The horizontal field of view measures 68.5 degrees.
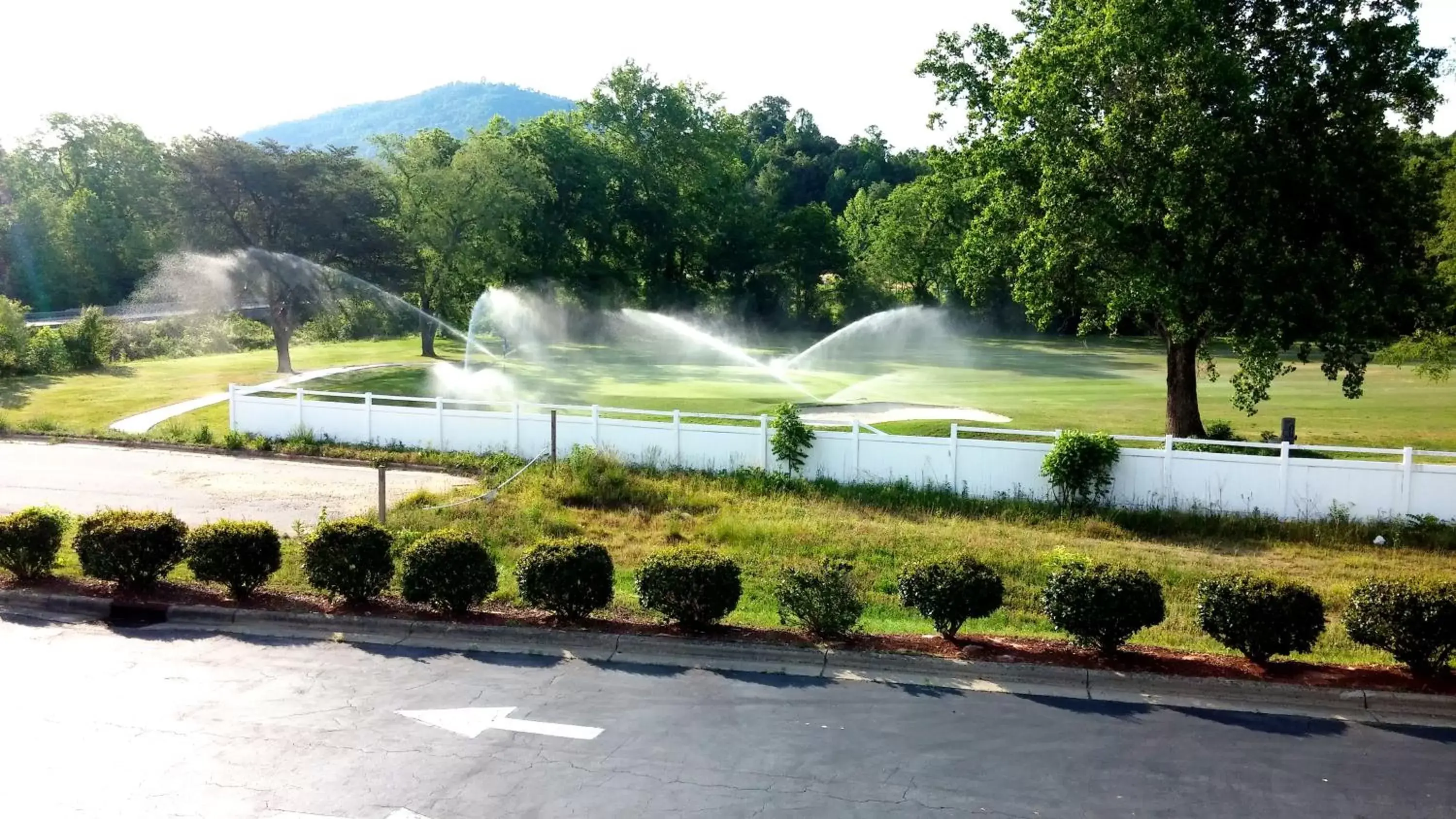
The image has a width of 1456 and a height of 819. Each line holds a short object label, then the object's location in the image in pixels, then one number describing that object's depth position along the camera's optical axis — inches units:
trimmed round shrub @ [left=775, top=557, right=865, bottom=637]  409.7
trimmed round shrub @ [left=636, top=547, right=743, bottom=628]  414.9
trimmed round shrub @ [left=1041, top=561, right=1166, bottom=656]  383.6
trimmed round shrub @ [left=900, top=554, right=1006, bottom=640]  404.5
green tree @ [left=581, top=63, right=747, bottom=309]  2522.1
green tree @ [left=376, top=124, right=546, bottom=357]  1812.3
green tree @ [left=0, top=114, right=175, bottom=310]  2608.3
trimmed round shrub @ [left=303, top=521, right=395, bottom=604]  447.8
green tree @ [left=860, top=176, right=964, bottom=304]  2381.9
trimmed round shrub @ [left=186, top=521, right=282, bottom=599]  456.8
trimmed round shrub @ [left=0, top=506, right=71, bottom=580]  486.6
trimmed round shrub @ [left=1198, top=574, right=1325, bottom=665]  374.3
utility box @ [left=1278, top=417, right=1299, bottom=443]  784.9
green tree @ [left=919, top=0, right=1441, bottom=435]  816.3
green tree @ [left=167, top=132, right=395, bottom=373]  1579.7
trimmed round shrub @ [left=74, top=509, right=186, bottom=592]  462.9
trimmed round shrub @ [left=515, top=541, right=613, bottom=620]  423.8
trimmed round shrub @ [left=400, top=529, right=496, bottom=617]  435.5
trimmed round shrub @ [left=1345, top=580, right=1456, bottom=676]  363.9
